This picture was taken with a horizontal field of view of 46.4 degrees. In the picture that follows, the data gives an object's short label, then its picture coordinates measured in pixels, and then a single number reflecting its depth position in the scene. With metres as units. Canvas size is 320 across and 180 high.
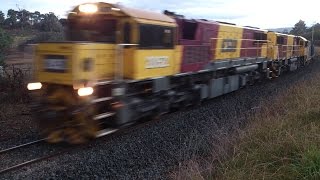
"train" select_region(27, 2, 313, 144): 8.16
